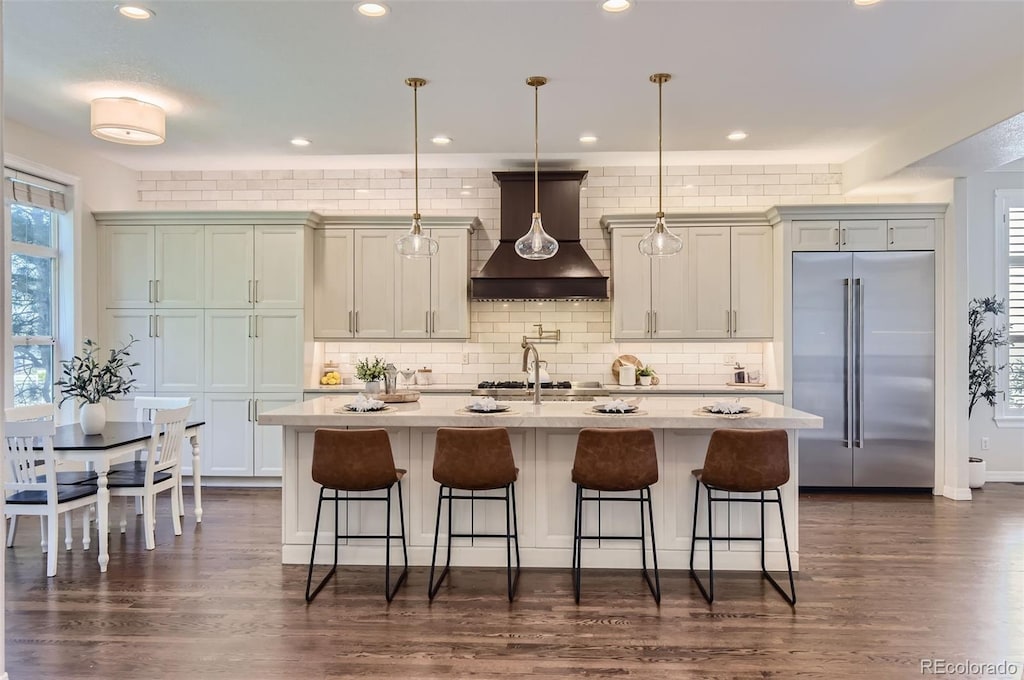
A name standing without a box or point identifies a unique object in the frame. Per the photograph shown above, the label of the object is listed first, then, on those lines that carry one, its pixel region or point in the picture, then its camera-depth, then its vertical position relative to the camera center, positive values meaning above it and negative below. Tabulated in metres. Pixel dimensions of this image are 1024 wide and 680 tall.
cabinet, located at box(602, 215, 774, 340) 6.04 +0.50
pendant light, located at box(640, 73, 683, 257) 3.82 +0.54
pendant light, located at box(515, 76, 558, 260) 3.81 +0.53
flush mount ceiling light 4.45 +1.45
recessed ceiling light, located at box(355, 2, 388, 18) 3.22 +1.59
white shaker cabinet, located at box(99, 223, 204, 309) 6.02 +0.62
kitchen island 3.85 -1.00
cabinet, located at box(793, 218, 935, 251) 5.73 +0.88
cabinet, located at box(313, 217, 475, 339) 6.18 +0.47
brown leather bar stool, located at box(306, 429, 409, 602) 3.49 -0.66
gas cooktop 6.08 -0.44
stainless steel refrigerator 5.71 -0.29
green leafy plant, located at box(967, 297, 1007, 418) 5.88 -0.12
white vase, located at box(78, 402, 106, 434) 4.38 -0.54
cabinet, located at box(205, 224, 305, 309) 6.00 +0.57
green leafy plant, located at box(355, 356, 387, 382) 4.35 -0.23
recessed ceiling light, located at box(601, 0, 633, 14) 3.19 +1.59
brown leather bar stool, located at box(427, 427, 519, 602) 3.46 -0.64
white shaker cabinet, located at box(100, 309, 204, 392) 6.01 -0.07
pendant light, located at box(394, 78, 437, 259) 3.96 +0.55
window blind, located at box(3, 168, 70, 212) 5.01 +1.14
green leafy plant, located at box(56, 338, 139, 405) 4.37 -0.32
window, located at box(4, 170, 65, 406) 5.23 +0.43
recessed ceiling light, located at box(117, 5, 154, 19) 3.26 +1.59
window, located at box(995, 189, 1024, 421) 6.25 +0.41
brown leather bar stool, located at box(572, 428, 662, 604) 3.41 -0.63
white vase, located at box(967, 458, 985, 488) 5.92 -1.20
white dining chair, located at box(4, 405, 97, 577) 3.74 -0.83
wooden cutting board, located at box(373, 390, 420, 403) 4.31 -0.40
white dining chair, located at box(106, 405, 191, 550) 4.22 -0.91
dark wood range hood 6.02 +0.72
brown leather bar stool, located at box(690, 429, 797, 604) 3.37 -0.63
